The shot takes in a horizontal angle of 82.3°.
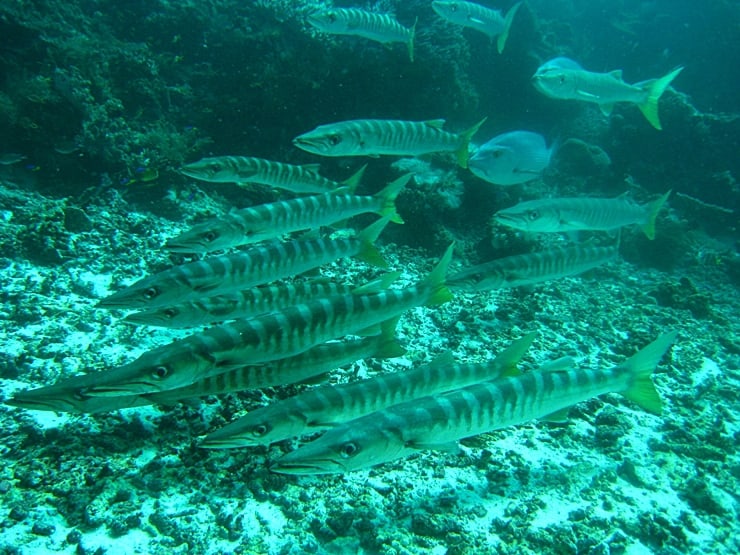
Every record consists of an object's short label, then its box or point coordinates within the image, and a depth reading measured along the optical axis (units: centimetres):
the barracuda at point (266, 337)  305
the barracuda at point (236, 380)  287
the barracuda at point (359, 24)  747
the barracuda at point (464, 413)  285
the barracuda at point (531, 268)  544
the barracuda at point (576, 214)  608
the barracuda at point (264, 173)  560
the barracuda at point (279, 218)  462
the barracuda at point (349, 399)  297
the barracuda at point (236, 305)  380
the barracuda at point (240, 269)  389
